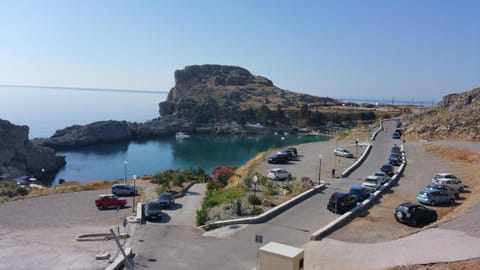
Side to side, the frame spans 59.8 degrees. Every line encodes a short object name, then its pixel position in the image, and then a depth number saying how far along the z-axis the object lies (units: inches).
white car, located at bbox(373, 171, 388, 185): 1129.8
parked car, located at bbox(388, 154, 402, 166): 1474.3
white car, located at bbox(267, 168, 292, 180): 1246.9
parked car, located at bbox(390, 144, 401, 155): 1635.6
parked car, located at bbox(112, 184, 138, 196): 1355.8
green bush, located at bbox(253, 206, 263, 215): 864.9
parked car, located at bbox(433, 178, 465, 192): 1058.7
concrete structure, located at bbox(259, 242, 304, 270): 475.5
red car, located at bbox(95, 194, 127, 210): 1178.0
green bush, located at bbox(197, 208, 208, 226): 859.4
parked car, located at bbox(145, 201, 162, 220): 959.6
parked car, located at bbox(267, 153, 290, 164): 1571.1
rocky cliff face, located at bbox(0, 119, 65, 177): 2524.6
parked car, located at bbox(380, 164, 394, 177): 1273.6
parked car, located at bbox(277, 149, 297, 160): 1628.9
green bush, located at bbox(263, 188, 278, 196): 1024.9
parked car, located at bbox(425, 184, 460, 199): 999.0
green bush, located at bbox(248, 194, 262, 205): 935.7
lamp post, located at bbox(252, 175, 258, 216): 866.9
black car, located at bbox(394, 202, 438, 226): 779.4
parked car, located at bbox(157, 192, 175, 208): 1112.8
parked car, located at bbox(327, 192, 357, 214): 860.2
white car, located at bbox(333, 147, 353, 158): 1667.1
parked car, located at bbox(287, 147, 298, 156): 1765.5
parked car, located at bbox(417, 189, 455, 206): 934.4
